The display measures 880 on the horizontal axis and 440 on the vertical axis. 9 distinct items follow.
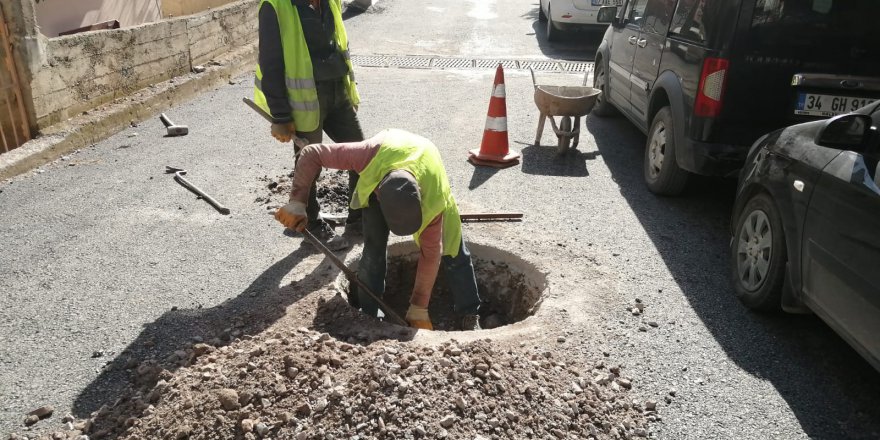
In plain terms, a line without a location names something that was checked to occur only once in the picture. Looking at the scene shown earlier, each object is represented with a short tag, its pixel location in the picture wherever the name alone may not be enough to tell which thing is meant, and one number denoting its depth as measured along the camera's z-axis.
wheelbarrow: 7.17
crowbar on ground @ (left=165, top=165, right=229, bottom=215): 5.32
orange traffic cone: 7.15
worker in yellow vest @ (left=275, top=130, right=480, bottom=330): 3.49
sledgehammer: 8.03
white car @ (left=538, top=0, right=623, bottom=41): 13.31
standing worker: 4.75
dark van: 5.06
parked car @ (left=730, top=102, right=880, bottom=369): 3.34
